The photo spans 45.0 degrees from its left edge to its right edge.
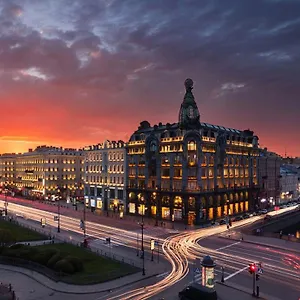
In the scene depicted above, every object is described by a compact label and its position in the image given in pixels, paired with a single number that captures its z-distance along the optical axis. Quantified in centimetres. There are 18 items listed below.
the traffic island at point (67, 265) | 4156
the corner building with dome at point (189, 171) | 8669
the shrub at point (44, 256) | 4547
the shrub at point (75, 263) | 4369
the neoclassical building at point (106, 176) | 10581
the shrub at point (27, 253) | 4743
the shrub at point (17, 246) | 5213
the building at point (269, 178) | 11479
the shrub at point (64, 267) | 4252
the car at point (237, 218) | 8833
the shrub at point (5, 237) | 5331
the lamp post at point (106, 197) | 10998
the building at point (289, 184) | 13654
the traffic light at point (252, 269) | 3711
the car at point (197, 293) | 3341
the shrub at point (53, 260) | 4400
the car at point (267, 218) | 8742
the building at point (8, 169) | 18700
